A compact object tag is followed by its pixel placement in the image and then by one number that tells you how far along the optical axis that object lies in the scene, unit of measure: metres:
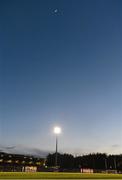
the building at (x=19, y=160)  73.42
